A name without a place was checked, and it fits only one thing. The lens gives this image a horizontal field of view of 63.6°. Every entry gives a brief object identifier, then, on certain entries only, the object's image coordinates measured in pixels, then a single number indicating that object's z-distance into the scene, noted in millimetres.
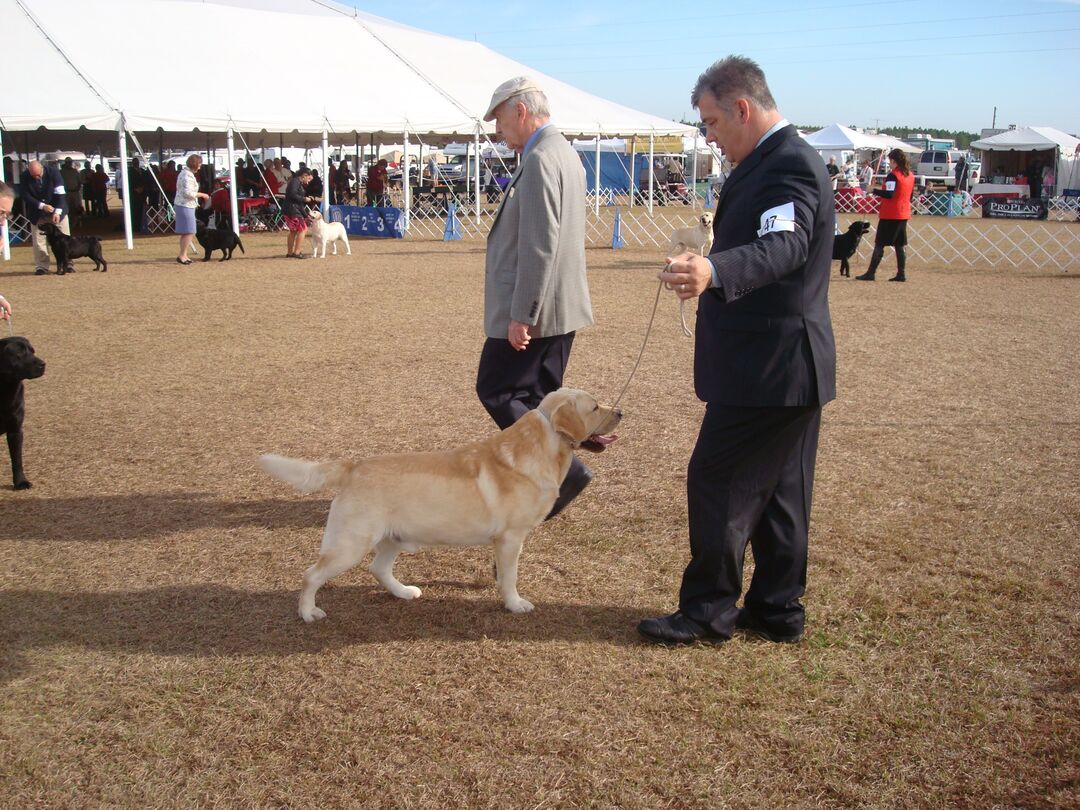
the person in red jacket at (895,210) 13891
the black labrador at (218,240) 17594
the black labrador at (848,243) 14633
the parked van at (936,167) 43625
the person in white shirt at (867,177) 33784
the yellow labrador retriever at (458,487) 3443
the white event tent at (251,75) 17969
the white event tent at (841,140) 37094
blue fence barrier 23125
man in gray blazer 3906
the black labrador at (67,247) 15219
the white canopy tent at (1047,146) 37094
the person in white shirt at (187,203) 16703
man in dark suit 2824
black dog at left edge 5086
